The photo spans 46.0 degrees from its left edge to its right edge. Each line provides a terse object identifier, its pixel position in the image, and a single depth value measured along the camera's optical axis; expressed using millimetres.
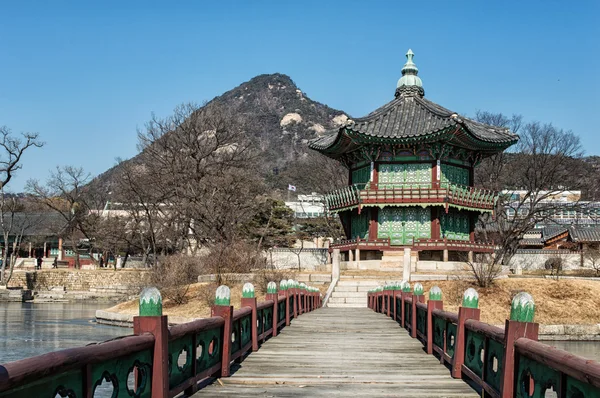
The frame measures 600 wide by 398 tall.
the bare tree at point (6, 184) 53312
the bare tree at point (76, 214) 69812
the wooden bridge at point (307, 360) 4727
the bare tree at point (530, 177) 50806
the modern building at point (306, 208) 99888
